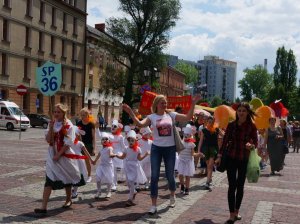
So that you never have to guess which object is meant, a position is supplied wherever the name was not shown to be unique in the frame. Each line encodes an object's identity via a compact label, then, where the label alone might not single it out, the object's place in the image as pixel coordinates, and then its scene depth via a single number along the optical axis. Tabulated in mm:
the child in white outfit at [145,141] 10721
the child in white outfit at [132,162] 8414
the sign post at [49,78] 9500
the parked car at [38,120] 40750
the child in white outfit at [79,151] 7934
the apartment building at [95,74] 58938
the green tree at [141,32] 47156
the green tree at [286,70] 89062
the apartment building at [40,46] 42938
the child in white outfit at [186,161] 9555
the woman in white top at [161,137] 7523
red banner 16408
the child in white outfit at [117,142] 10031
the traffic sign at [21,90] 25153
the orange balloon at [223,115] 11500
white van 33562
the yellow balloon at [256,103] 13596
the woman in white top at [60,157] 7035
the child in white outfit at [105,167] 8594
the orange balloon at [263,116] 12977
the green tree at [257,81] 133750
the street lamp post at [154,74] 27309
